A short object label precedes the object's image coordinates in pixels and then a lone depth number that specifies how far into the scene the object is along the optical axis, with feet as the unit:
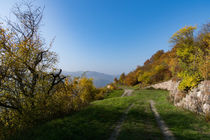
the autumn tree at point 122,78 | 233.02
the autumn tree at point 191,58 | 32.35
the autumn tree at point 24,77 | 19.02
